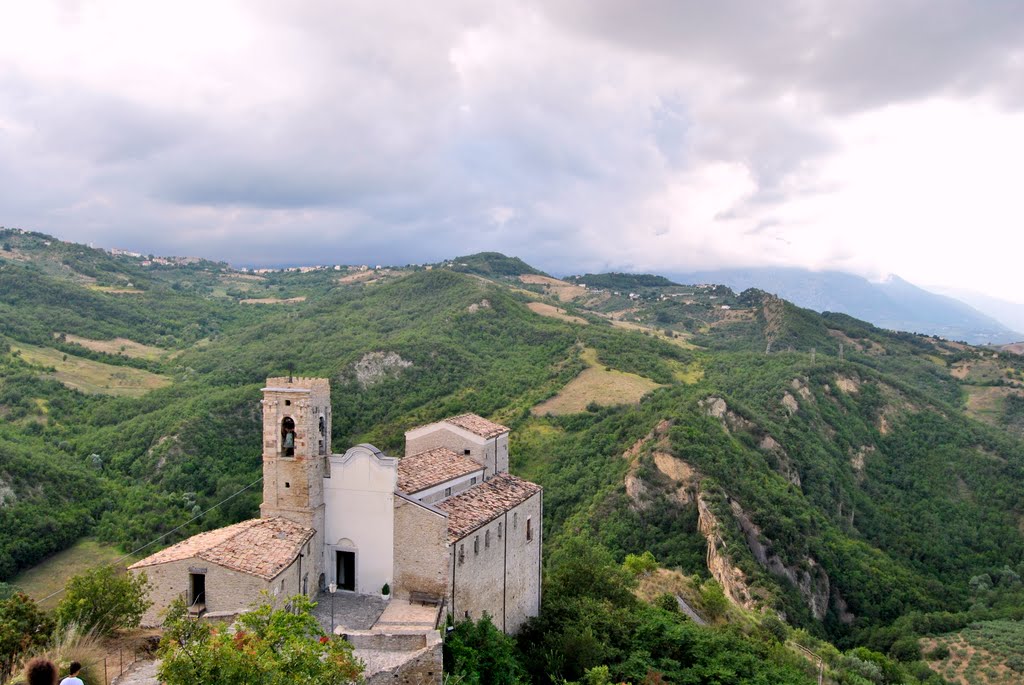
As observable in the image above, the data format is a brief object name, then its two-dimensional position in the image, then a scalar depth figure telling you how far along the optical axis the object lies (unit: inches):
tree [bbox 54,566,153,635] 778.2
